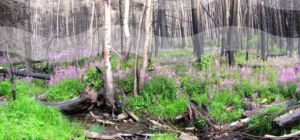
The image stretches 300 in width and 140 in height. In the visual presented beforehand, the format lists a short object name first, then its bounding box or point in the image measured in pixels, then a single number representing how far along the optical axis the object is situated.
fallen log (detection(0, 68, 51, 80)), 13.71
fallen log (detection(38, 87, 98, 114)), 9.40
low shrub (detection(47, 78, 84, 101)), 10.49
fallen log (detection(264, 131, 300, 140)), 5.87
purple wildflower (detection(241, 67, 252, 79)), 10.77
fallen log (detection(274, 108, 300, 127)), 6.29
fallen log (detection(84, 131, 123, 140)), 7.14
